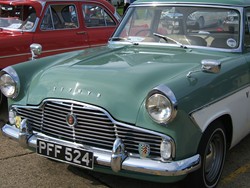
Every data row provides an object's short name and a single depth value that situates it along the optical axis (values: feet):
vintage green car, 9.43
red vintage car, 18.78
